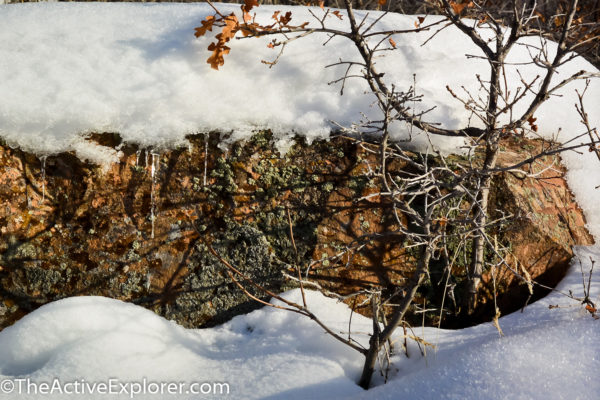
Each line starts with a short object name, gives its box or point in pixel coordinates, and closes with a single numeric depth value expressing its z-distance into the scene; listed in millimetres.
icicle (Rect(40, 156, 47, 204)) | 2325
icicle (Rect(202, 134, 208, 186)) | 2342
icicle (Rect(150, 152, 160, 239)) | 2316
